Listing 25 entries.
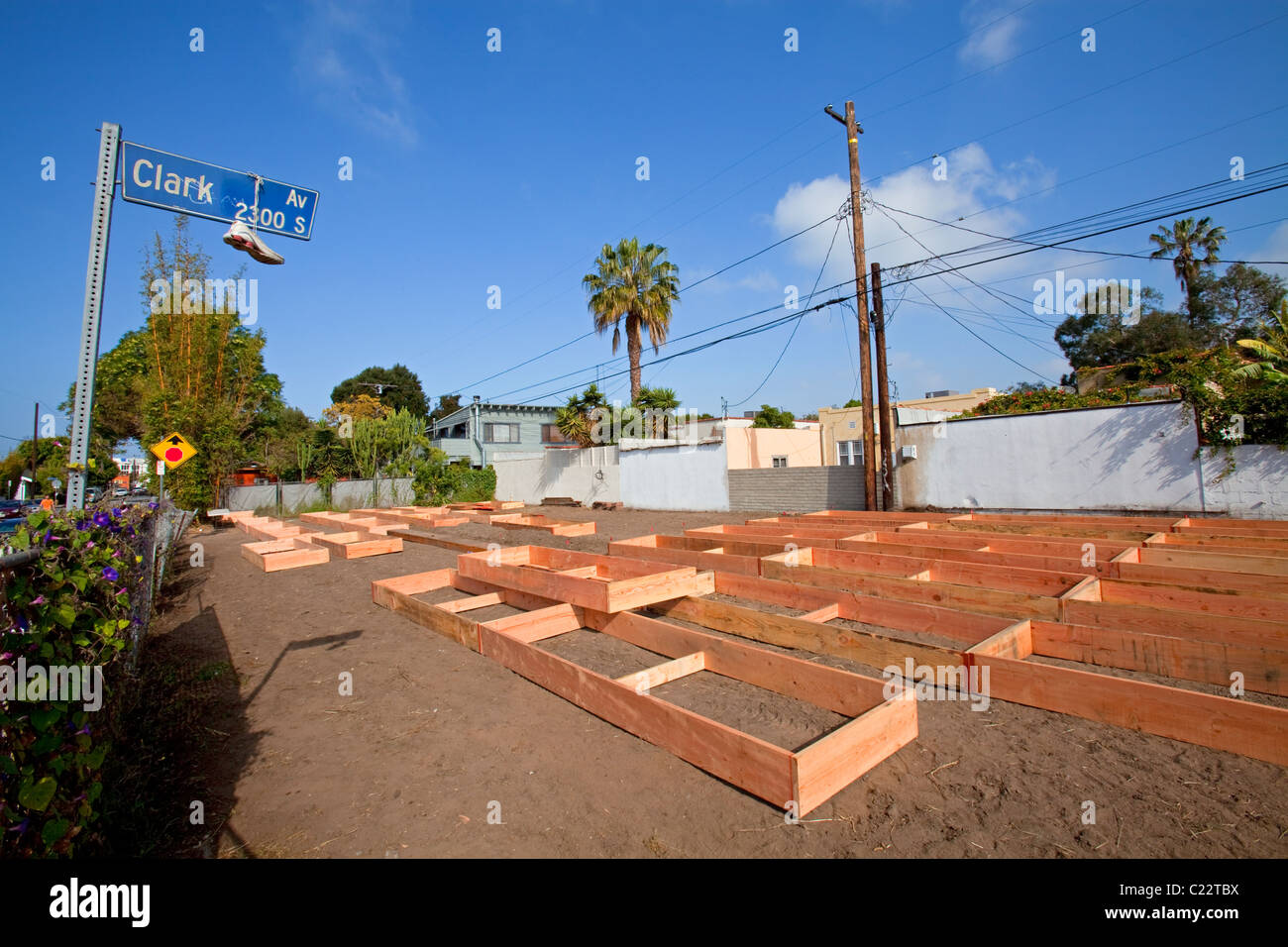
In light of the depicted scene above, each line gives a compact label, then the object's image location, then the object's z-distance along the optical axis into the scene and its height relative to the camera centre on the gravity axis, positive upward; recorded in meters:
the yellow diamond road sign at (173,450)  13.73 +1.41
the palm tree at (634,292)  24.77 +8.96
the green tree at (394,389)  57.25 +11.86
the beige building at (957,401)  31.19 +5.60
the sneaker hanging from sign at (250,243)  3.38 +1.53
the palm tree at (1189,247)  33.06 +14.44
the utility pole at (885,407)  14.30 +2.37
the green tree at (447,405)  63.93 +11.25
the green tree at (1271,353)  10.88 +2.80
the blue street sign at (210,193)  3.08 +1.83
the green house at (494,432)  37.56 +4.99
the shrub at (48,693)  2.01 -0.63
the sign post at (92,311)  2.67 +0.92
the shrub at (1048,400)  17.41 +3.18
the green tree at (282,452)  29.45 +2.86
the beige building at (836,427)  29.81 +4.18
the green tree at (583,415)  25.80 +3.96
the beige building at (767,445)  20.94 +2.28
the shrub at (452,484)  27.66 +1.09
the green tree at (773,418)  38.72 +5.75
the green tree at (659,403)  25.20 +4.36
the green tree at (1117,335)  30.50 +9.56
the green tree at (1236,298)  29.06 +10.46
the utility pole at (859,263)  14.36 +5.84
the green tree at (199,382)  20.27 +5.16
